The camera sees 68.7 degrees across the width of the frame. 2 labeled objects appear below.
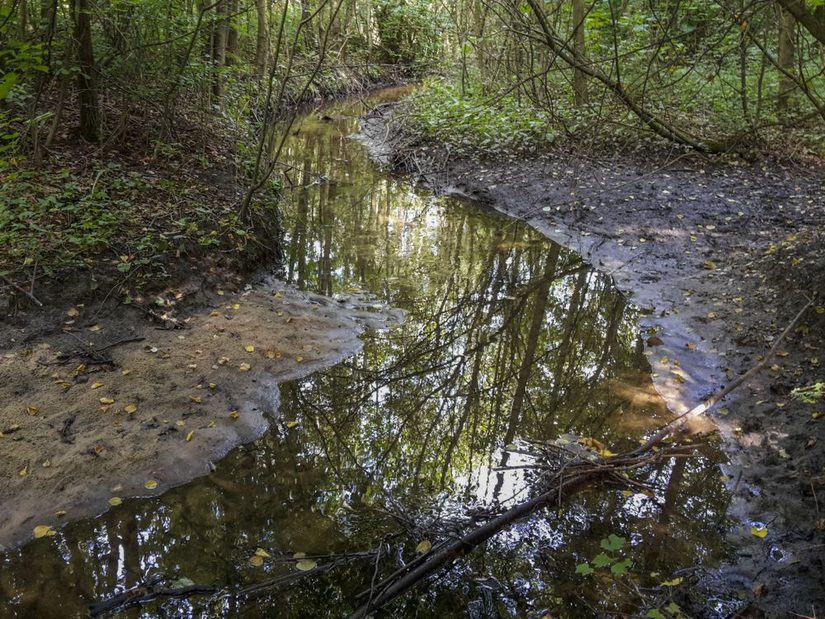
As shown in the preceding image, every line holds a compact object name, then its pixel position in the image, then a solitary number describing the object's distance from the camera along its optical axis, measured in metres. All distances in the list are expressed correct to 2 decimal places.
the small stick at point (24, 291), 5.40
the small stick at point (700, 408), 4.41
